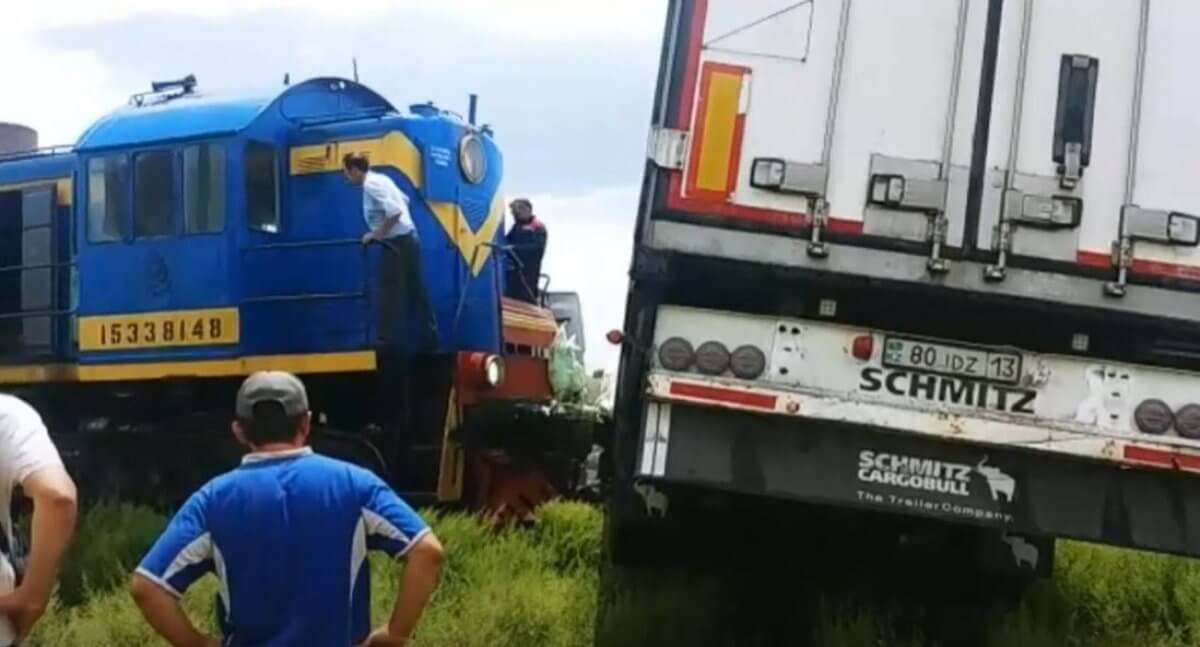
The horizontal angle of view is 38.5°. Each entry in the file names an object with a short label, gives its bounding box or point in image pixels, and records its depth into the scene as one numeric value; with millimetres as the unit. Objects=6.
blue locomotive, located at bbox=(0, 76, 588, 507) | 11328
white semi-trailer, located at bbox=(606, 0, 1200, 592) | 6242
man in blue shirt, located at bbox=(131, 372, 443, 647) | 3889
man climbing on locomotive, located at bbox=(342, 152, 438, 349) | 10805
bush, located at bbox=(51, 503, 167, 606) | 8734
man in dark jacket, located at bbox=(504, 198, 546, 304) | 12938
